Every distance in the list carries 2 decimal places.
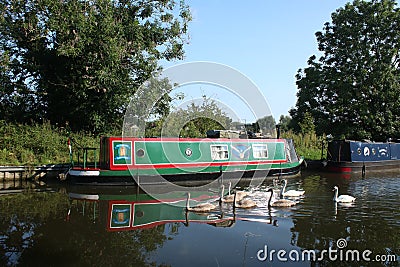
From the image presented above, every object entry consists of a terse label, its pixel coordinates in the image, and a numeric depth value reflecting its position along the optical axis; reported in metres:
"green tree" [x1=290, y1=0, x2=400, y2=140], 24.61
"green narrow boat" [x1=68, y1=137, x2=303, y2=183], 13.44
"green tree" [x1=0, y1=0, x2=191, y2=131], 16.98
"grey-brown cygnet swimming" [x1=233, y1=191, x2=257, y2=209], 9.66
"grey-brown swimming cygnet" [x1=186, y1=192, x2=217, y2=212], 9.28
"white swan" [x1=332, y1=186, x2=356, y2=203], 10.39
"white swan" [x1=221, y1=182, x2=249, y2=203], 10.12
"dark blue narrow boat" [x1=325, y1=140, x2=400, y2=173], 18.81
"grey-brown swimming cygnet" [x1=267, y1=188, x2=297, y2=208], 9.78
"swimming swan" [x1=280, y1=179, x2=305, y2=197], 10.84
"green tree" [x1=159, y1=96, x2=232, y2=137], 19.78
